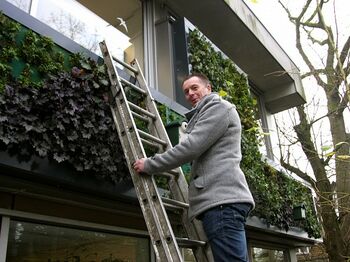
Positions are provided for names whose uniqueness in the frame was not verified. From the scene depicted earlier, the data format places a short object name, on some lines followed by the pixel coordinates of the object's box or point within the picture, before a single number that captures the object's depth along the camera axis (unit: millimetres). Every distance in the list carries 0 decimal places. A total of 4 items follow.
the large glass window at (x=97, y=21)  3979
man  2322
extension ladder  2461
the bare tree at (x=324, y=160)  7386
